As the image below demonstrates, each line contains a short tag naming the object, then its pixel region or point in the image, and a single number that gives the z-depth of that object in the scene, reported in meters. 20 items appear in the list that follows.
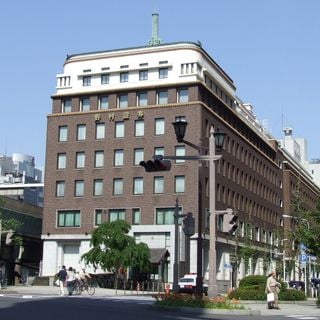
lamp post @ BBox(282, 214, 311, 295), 38.85
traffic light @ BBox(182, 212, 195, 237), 27.17
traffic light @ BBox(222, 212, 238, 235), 23.27
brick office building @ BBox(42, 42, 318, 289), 70.31
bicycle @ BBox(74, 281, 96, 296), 40.11
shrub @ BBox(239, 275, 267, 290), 39.23
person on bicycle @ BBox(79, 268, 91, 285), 41.58
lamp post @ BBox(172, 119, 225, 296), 24.48
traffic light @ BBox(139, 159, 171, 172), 21.84
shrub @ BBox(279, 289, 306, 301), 35.03
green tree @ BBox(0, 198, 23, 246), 58.22
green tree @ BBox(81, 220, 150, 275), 59.81
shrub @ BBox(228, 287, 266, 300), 32.91
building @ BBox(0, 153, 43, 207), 124.81
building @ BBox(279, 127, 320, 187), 139.75
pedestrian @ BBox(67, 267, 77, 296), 38.62
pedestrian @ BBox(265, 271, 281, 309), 27.33
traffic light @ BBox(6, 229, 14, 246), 38.30
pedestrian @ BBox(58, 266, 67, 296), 38.12
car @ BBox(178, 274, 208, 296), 47.40
